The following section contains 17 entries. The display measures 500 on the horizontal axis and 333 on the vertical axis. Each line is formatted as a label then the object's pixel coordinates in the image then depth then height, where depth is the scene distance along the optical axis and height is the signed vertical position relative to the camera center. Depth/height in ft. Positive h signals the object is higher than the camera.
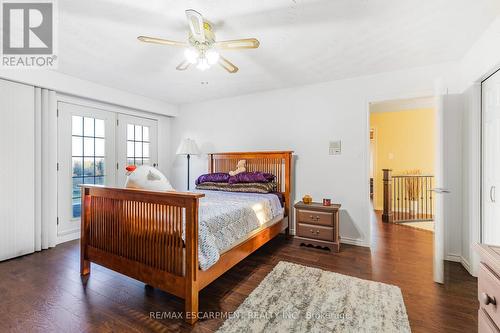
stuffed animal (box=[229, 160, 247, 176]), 12.76 -0.17
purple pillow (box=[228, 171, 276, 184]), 11.75 -0.66
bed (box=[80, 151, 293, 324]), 5.65 -2.06
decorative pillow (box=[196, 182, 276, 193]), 11.45 -1.14
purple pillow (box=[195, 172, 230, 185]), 12.58 -0.72
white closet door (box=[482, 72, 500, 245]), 6.69 +0.14
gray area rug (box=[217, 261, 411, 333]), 5.36 -3.72
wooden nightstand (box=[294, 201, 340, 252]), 10.14 -2.70
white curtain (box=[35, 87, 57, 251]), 10.12 -0.17
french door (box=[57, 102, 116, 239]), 11.38 +0.55
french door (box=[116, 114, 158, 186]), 13.89 +1.45
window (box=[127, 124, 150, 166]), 14.48 +1.33
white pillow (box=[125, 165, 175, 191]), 7.18 -0.48
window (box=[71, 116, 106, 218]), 11.94 +0.64
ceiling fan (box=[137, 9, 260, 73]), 6.02 +3.35
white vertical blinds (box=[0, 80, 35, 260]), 9.11 -0.20
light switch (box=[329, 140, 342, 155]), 11.39 +0.85
